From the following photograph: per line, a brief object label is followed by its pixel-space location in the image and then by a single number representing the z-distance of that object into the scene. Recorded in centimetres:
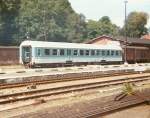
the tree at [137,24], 9612
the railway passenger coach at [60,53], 3269
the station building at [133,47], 4994
